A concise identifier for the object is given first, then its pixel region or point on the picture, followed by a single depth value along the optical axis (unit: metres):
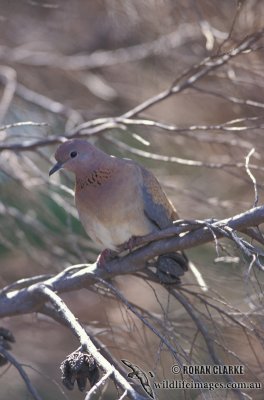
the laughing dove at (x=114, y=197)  6.59
